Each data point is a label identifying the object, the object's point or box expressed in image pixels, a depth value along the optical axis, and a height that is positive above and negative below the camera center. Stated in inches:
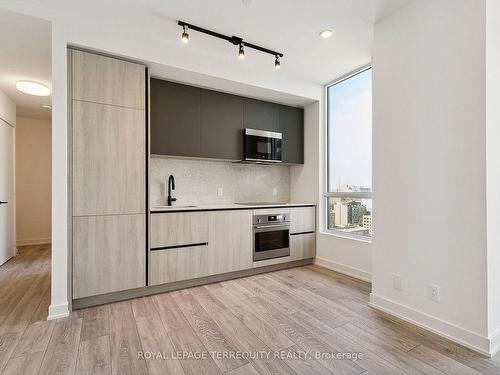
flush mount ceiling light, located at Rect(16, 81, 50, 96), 140.7 +55.2
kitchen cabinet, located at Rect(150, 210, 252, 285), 111.8 -26.5
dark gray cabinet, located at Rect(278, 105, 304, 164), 160.2 +34.0
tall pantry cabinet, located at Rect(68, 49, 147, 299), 96.5 +5.7
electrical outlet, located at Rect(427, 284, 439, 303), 81.4 -33.5
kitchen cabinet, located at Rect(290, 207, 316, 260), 149.6 -27.0
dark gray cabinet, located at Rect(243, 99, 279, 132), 147.6 +41.5
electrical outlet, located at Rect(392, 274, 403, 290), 91.4 -33.8
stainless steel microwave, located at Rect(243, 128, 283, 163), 143.6 +23.1
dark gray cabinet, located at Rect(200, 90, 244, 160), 134.4 +32.7
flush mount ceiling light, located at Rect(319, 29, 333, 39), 103.3 +61.5
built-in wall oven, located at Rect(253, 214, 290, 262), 137.5 -27.0
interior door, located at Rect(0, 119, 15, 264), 156.3 -2.6
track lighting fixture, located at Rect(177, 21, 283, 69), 96.6 +60.1
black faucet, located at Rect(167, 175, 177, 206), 135.8 +0.0
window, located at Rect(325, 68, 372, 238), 132.6 +17.0
